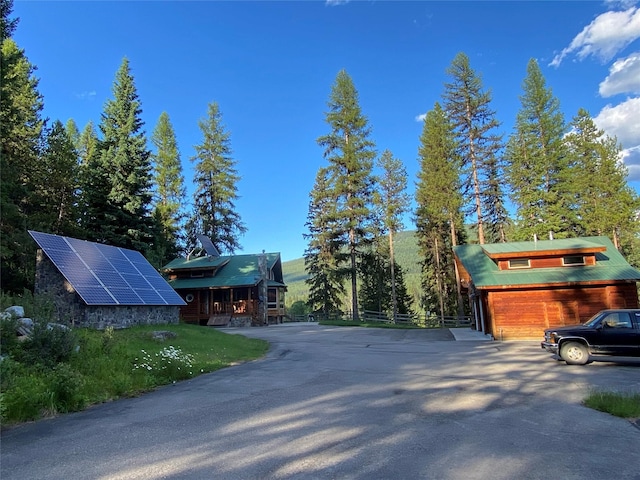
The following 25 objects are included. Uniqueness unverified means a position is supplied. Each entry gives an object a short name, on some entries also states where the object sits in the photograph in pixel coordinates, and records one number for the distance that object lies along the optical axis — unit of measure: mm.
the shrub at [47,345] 7844
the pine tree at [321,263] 41125
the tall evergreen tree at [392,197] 39625
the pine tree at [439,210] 35781
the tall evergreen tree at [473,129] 34281
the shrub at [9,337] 7914
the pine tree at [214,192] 43938
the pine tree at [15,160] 18484
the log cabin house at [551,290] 20594
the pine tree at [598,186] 34156
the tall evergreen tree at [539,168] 34000
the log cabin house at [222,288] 33594
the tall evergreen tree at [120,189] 30781
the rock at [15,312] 8945
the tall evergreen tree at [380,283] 37688
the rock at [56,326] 8653
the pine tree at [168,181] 41188
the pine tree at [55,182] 26297
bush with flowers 9652
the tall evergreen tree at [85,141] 39656
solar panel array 16109
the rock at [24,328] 8802
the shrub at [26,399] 6207
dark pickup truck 11680
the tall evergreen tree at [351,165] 35469
